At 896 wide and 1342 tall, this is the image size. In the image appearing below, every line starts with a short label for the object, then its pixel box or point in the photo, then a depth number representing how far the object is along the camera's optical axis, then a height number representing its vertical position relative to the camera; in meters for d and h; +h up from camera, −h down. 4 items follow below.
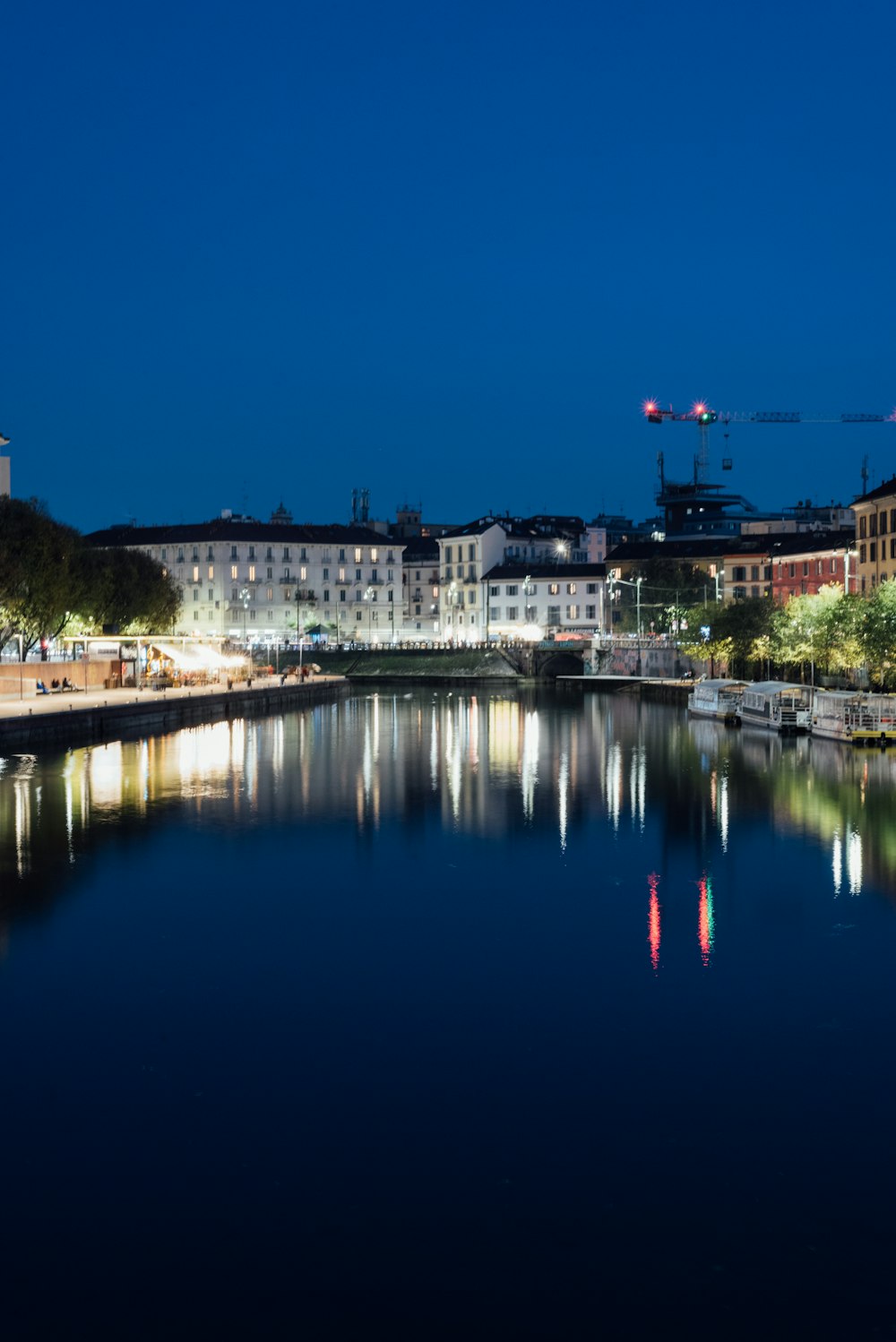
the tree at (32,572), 68.06 +3.12
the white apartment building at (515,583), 143.62 +4.74
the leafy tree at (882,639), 61.00 -0.63
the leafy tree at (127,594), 87.94 +2.71
